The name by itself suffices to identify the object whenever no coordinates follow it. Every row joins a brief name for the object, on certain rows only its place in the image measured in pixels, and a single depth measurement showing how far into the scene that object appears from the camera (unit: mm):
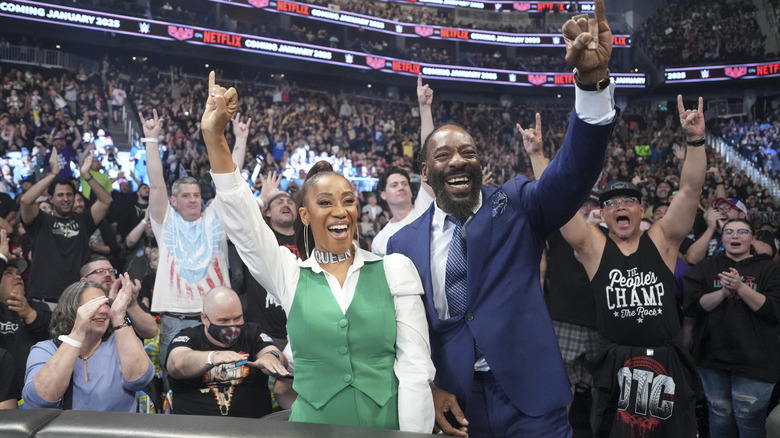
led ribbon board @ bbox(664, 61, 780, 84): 21781
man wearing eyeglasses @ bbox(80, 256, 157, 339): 3606
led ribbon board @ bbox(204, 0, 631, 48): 19562
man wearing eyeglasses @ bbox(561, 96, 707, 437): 3123
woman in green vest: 1812
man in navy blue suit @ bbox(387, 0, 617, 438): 1896
